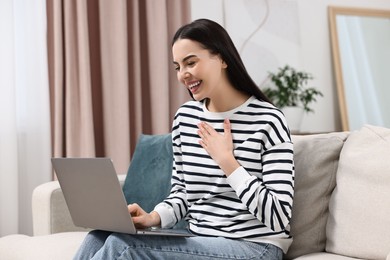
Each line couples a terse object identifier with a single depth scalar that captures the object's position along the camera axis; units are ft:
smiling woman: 8.91
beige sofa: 9.08
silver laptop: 8.63
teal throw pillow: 12.01
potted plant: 19.31
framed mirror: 20.78
